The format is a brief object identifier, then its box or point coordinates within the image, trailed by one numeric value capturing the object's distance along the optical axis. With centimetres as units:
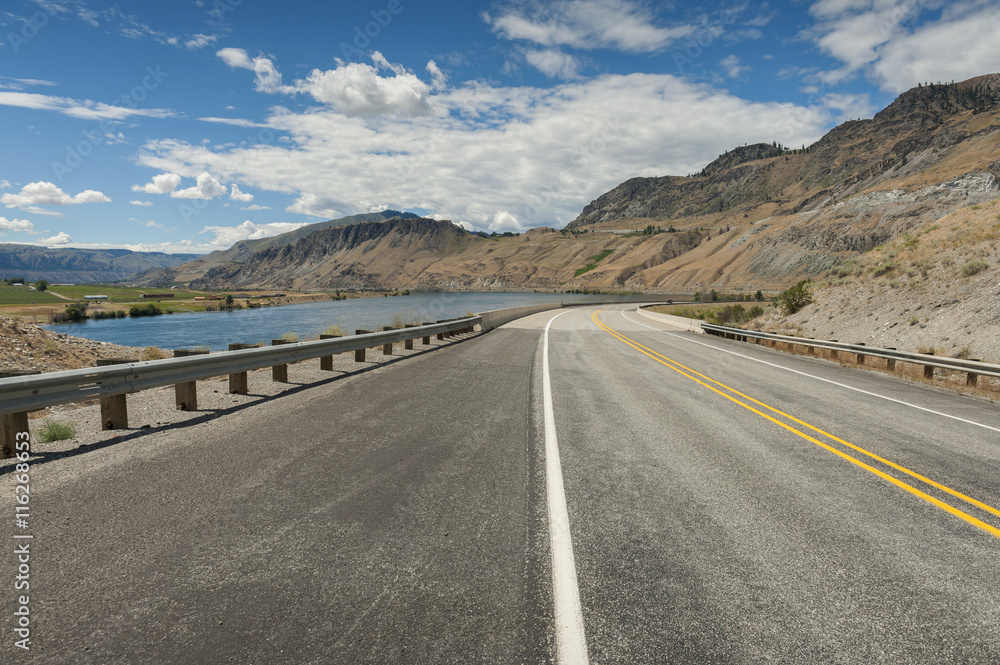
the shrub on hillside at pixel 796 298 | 2702
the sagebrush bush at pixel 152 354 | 1459
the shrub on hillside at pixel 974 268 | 1856
